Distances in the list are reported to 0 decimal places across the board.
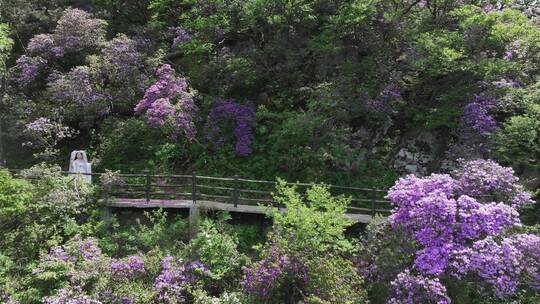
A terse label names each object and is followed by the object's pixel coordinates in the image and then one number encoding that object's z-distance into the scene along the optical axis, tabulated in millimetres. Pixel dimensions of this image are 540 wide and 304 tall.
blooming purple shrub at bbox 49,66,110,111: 15922
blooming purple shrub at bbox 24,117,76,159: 15117
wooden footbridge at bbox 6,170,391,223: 12617
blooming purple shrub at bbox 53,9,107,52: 17297
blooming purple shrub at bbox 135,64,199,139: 14562
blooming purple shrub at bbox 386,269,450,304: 8922
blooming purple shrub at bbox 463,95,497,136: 12688
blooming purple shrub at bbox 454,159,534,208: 10070
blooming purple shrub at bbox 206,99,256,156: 15938
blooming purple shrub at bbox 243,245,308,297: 9984
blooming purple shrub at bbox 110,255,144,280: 10891
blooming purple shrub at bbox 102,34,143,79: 16594
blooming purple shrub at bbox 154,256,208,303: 10602
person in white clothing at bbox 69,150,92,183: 13953
